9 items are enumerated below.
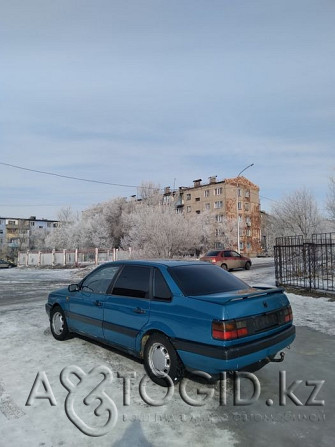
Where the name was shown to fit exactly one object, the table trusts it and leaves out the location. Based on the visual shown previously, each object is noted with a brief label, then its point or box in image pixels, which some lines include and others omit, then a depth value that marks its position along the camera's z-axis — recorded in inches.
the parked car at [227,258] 863.1
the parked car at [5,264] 1690.2
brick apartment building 2268.7
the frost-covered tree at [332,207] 1108.0
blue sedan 148.8
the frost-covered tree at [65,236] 2203.5
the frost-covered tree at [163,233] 1306.6
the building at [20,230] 3363.7
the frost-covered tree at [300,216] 1422.2
